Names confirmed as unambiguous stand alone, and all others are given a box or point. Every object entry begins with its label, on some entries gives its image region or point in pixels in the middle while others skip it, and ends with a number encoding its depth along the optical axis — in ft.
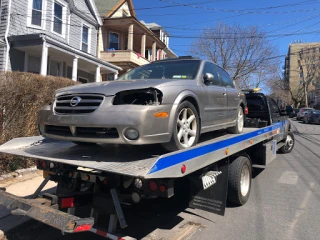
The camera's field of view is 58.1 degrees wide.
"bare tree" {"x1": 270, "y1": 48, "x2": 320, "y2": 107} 169.99
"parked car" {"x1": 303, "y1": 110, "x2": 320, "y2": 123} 89.85
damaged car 9.94
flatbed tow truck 9.55
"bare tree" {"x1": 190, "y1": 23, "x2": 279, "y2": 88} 106.11
